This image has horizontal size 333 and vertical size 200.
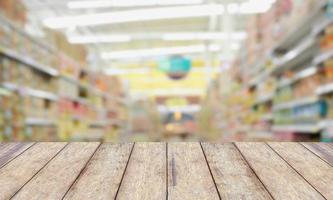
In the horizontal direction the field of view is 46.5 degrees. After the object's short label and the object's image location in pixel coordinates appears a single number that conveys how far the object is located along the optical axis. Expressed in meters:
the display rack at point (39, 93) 3.58
